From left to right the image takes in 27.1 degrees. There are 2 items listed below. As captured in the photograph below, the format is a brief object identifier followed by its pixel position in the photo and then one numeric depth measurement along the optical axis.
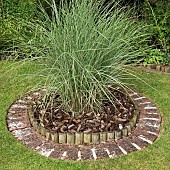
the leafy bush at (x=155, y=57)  5.41
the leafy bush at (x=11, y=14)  5.64
